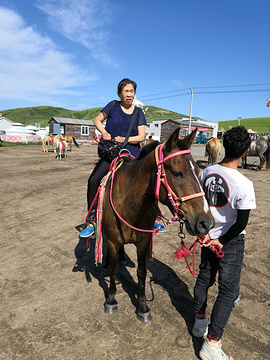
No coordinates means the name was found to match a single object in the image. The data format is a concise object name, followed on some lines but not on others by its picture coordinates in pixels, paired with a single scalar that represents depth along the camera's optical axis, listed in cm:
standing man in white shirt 209
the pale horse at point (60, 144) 1905
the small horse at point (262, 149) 1495
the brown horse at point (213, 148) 1434
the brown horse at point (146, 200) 192
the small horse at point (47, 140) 2446
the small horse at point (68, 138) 2675
